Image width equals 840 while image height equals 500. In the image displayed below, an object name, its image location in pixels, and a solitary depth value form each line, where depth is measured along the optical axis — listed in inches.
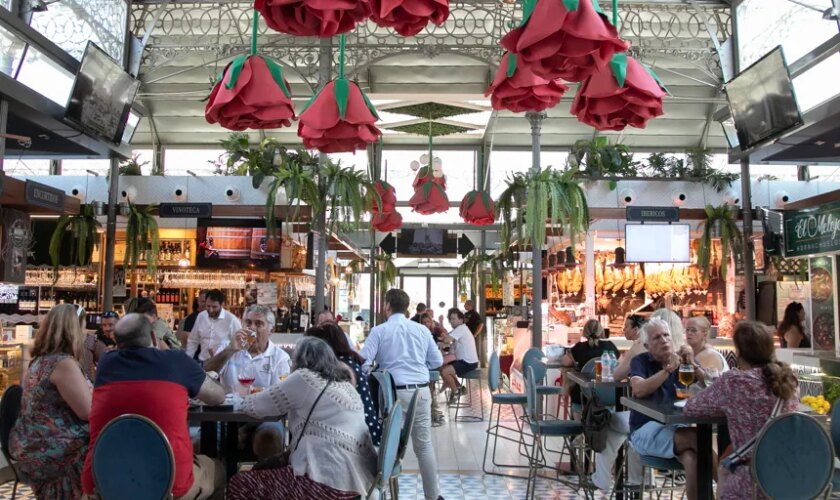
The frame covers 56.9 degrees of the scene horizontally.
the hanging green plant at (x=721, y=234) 421.4
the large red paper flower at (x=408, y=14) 82.8
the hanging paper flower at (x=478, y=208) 400.8
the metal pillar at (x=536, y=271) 357.7
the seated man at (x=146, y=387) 133.4
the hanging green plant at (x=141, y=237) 422.3
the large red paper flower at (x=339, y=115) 119.6
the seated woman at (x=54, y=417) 152.9
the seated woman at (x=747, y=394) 142.3
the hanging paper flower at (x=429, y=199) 377.7
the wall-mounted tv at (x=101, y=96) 330.6
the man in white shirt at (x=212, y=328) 294.2
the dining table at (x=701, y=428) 150.9
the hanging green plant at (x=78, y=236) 409.1
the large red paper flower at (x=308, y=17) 84.4
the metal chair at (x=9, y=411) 161.8
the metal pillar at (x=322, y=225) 383.2
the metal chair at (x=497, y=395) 280.8
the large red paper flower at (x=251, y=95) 113.4
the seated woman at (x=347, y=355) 167.8
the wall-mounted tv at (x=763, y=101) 314.3
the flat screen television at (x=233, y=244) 433.1
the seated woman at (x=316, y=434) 135.3
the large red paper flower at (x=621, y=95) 103.8
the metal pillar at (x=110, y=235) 412.1
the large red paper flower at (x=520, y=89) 108.9
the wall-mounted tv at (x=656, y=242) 435.8
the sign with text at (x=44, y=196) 338.3
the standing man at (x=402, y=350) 221.8
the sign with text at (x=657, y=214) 427.5
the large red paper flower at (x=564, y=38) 83.4
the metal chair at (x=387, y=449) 138.3
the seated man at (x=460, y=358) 395.2
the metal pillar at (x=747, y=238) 408.5
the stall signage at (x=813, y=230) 351.9
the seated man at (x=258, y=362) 188.9
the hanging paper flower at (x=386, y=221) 390.6
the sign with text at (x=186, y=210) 417.7
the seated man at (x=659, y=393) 169.5
